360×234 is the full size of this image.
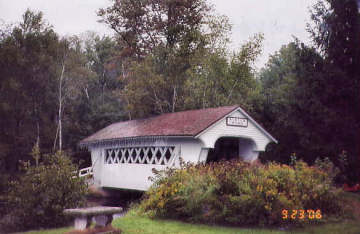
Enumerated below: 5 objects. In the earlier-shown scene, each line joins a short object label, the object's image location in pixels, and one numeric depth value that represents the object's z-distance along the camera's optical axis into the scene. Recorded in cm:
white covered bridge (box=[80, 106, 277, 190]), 1772
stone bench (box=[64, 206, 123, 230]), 968
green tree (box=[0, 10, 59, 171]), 3031
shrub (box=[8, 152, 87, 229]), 1330
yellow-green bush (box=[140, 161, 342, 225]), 1073
